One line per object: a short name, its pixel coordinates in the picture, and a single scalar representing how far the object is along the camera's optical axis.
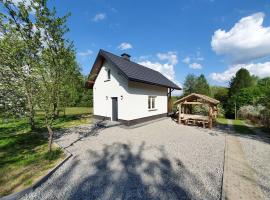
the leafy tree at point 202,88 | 26.56
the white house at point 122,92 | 11.60
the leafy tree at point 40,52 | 4.80
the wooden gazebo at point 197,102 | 11.83
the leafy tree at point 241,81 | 25.83
